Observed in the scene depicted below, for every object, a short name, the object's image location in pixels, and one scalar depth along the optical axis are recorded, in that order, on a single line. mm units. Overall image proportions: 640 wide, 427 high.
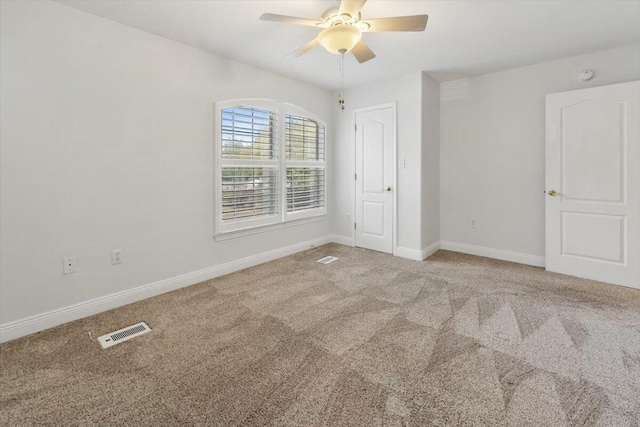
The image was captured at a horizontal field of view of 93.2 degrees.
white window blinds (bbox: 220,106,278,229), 3545
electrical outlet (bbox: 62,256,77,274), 2455
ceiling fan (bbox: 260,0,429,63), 2016
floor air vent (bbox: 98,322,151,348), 2174
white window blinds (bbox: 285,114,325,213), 4336
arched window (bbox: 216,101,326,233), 3551
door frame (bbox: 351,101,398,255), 4273
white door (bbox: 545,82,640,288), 3123
